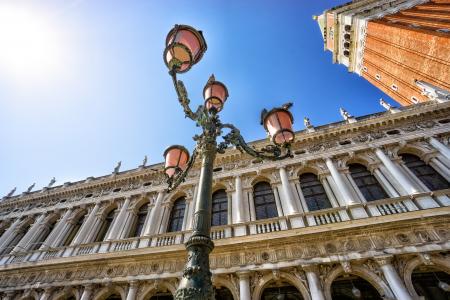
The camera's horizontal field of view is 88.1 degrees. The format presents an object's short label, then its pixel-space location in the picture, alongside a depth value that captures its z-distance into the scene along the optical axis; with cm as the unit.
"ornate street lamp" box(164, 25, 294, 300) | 253
